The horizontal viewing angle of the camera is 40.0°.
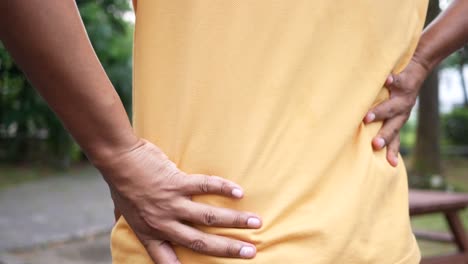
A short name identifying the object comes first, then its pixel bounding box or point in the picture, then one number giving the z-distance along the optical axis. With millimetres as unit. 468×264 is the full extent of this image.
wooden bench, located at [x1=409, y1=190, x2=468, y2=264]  4207
